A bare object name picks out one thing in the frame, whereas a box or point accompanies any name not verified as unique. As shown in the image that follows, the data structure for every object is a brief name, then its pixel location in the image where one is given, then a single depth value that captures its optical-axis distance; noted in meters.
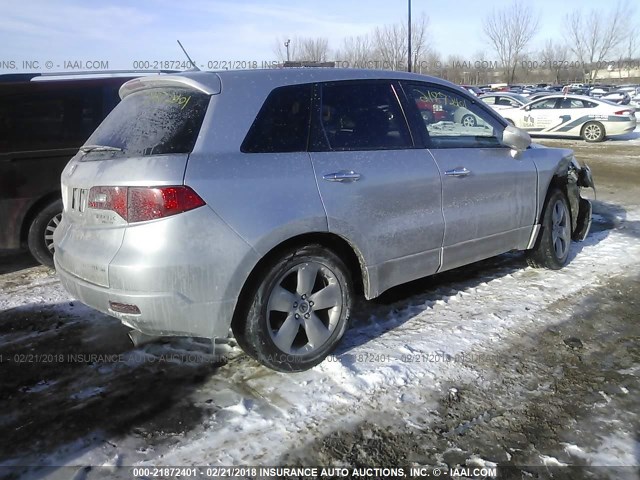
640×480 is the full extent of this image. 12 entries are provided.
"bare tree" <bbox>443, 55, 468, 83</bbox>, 50.84
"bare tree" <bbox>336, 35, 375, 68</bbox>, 33.58
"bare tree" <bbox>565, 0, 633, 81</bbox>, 50.47
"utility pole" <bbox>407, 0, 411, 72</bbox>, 21.22
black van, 4.95
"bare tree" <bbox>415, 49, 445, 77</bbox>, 32.78
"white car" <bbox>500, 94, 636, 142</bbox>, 16.97
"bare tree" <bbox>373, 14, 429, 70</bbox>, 30.66
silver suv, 2.79
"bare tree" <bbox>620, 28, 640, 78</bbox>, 54.26
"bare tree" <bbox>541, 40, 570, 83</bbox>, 55.45
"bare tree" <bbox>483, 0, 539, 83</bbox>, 47.66
